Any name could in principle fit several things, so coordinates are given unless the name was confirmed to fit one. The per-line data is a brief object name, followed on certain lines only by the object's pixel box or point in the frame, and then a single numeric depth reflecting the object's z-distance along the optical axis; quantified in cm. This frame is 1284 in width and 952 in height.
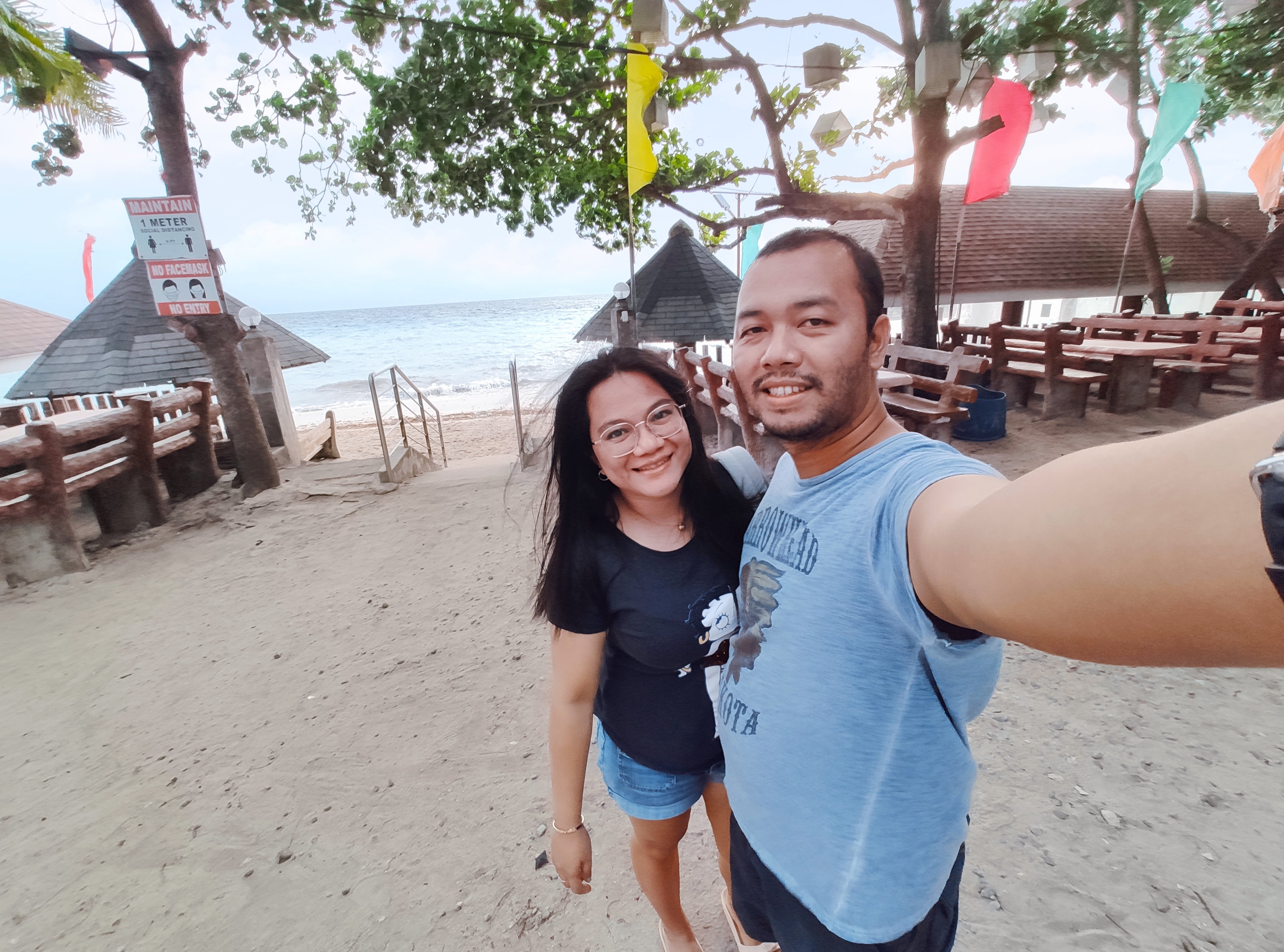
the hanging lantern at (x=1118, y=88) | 1064
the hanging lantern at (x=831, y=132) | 878
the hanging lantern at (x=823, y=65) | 721
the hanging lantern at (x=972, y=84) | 744
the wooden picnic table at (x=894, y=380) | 576
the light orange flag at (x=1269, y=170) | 986
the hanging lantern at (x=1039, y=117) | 888
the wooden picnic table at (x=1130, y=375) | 750
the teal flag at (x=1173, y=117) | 846
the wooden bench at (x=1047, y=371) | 754
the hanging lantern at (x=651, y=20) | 616
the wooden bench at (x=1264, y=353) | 718
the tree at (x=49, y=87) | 530
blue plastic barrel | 716
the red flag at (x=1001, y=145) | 736
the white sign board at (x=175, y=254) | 646
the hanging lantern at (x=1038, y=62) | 758
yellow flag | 597
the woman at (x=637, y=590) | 152
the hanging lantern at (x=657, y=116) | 777
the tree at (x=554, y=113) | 741
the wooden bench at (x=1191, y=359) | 749
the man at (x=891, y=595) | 50
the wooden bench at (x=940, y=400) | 581
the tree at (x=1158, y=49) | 756
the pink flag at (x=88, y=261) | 1661
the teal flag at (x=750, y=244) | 1098
